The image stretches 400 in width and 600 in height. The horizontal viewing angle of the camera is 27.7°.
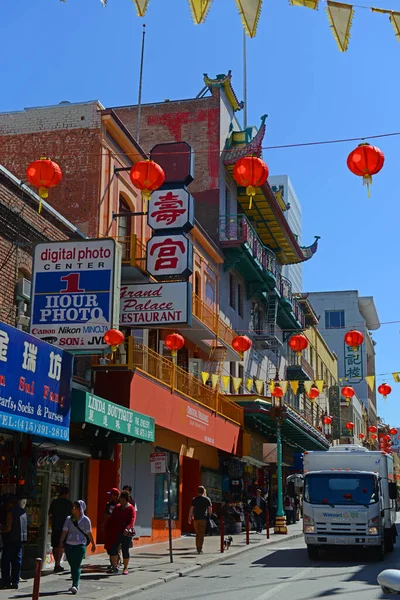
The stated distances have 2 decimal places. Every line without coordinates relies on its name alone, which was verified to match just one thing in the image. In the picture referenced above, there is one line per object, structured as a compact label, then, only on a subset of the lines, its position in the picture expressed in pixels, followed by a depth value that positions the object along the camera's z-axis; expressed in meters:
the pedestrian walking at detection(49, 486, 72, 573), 15.91
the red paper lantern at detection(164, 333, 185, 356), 23.45
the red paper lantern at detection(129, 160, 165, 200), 16.81
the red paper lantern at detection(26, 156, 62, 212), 15.49
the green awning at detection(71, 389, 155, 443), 16.61
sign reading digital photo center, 17.36
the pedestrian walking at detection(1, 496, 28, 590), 13.48
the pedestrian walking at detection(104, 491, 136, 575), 15.88
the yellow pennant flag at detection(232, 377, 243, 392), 30.45
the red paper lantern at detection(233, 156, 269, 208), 14.36
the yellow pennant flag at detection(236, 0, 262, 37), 10.24
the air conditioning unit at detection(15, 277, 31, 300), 17.91
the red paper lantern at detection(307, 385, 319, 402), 35.34
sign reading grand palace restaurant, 21.06
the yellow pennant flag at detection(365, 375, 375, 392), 31.69
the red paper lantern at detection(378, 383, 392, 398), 36.38
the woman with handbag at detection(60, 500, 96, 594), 13.41
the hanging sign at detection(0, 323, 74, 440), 13.61
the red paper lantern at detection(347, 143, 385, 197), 12.84
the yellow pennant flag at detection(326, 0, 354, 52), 10.50
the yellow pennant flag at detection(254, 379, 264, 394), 32.41
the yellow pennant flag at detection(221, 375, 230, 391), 30.42
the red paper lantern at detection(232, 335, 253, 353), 25.73
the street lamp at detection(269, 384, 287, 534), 27.84
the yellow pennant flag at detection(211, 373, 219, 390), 28.62
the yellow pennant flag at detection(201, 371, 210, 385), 28.03
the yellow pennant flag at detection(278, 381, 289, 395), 32.50
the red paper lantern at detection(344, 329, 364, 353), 25.74
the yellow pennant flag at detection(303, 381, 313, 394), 35.33
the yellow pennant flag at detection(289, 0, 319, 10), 9.85
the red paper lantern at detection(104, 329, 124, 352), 17.16
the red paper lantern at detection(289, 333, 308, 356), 26.02
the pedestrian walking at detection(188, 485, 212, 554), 20.50
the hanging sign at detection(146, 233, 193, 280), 22.02
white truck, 18.48
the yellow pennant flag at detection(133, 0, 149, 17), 10.07
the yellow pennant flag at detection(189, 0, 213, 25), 10.14
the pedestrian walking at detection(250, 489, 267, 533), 29.24
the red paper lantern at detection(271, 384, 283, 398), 30.34
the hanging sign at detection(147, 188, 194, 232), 22.98
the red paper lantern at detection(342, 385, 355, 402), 39.05
